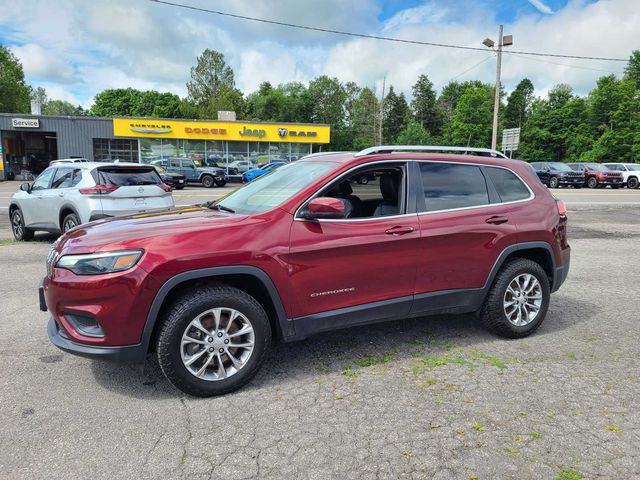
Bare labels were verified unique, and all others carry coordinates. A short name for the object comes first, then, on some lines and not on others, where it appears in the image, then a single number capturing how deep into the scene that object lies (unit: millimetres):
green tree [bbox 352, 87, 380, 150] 79250
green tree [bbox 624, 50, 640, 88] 60125
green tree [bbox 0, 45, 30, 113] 61062
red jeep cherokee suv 3094
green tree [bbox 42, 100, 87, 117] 119400
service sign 37000
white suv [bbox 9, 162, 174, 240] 8367
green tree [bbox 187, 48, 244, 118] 71062
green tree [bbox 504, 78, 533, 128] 77938
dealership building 37594
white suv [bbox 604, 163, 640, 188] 31750
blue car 31516
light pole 26797
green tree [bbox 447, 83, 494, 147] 70562
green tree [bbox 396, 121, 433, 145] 69625
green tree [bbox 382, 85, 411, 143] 87562
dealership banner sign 37844
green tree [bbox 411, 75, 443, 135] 87250
